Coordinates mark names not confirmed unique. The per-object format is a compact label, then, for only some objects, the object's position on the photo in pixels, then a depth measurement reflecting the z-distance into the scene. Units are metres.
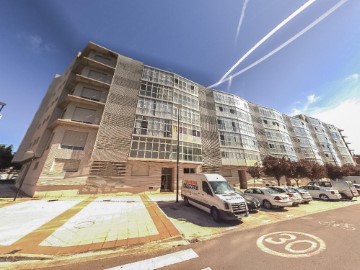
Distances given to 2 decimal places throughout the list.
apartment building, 18.97
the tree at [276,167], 23.59
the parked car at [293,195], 14.00
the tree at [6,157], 36.10
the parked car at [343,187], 18.44
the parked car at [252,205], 11.25
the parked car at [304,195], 15.46
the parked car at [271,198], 12.23
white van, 8.45
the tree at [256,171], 25.83
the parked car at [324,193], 17.36
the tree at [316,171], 28.40
